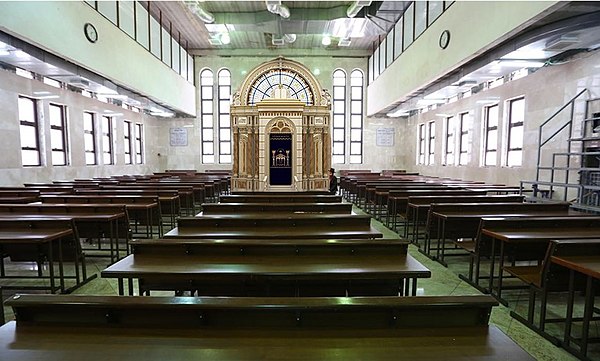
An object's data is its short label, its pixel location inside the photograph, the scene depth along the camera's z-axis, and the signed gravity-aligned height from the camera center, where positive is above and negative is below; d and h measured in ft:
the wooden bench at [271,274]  6.37 -2.39
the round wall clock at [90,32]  23.21 +8.94
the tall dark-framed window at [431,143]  40.37 +1.63
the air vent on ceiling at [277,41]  40.11 +14.32
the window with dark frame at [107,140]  35.55 +1.53
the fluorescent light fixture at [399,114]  41.46 +5.81
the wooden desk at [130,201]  16.02 -2.38
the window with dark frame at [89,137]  32.66 +1.73
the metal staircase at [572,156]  17.79 +0.04
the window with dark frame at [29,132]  24.73 +1.72
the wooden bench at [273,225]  10.07 -2.34
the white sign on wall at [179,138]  49.39 +2.50
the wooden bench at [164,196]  18.37 -2.42
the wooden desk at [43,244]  10.00 -2.94
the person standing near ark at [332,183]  25.61 -2.21
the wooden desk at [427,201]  15.97 -2.29
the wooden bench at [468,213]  12.96 -2.37
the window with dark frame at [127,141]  40.14 +1.66
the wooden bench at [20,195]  15.71 -2.27
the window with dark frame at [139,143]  43.24 +1.53
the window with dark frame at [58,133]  28.02 +1.80
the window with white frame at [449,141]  35.22 +1.59
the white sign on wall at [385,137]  50.00 +2.87
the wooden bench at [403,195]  18.29 -2.29
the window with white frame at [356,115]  49.98 +6.29
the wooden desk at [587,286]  6.70 -2.80
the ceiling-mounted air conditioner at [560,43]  16.35 +5.99
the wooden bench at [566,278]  6.91 -2.91
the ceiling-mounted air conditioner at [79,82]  24.45 +5.61
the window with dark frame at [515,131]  25.43 +2.00
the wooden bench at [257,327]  3.69 -2.19
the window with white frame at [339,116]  49.85 +6.11
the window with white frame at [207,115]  49.39 +6.11
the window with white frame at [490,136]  28.40 +1.82
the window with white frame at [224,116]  49.39 +5.95
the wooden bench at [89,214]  12.78 -2.42
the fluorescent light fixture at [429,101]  33.50 +5.78
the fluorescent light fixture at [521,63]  20.40 +6.01
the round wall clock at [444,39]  24.16 +8.89
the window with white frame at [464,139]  32.45 +1.77
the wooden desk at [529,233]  9.30 -2.32
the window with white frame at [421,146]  43.47 +1.34
